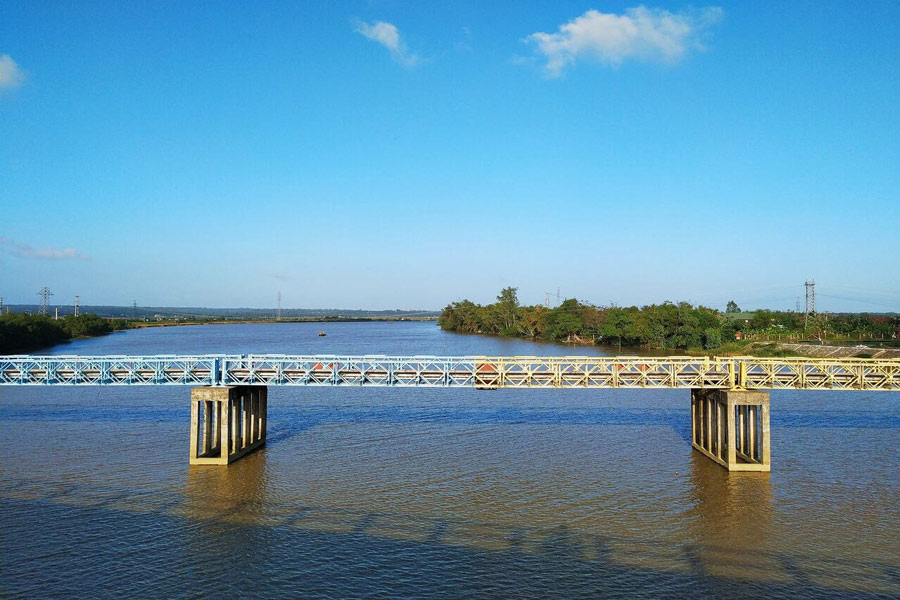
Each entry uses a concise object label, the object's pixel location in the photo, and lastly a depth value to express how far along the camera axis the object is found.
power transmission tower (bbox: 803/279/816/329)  132.36
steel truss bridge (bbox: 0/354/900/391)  34.66
